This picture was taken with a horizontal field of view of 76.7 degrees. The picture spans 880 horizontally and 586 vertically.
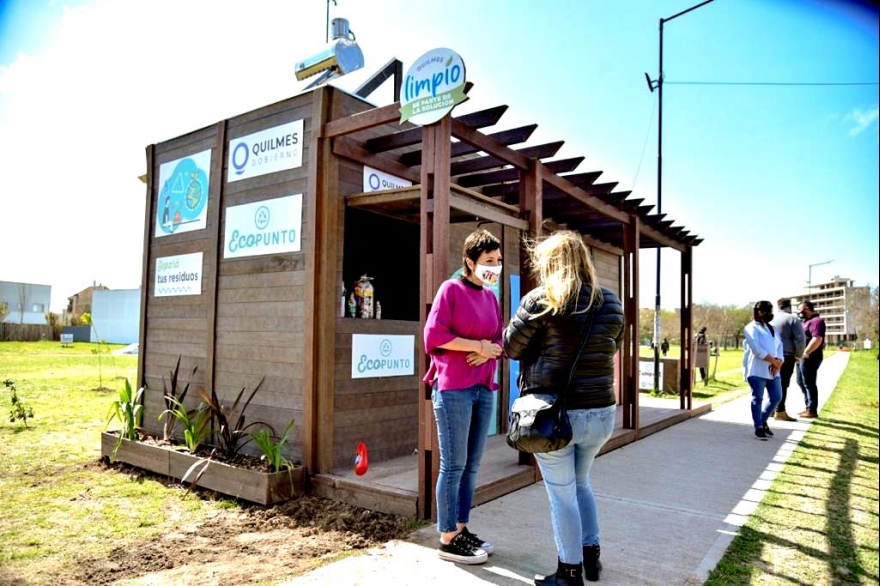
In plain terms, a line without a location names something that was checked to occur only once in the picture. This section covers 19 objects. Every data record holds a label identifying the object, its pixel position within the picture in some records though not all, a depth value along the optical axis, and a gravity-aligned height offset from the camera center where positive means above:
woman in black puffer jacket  2.59 -0.13
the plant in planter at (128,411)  5.56 -0.88
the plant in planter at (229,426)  4.79 -0.89
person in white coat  6.76 -0.36
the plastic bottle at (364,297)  4.96 +0.28
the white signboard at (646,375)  12.39 -0.96
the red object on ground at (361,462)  4.35 -1.06
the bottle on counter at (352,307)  4.90 +0.18
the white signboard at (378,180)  5.02 +1.38
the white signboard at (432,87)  3.65 +1.64
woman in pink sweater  3.05 -0.29
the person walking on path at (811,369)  8.53 -0.53
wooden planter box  4.21 -1.23
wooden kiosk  4.27 +0.66
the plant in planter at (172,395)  5.60 -0.72
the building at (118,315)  43.38 +0.72
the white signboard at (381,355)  4.80 -0.25
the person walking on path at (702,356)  14.46 -0.61
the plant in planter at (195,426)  5.06 -0.94
